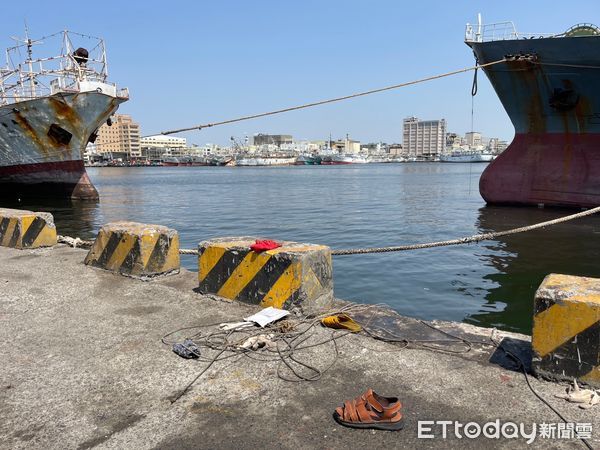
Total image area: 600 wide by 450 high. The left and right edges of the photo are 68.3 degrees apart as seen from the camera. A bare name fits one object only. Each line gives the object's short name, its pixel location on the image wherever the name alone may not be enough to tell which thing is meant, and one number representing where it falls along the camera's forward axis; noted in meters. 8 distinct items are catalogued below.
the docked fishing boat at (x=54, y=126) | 24.03
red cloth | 4.60
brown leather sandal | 2.63
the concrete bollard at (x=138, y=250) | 5.78
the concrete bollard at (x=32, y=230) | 7.72
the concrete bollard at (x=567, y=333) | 2.94
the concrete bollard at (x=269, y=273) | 4.40
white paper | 4.10
